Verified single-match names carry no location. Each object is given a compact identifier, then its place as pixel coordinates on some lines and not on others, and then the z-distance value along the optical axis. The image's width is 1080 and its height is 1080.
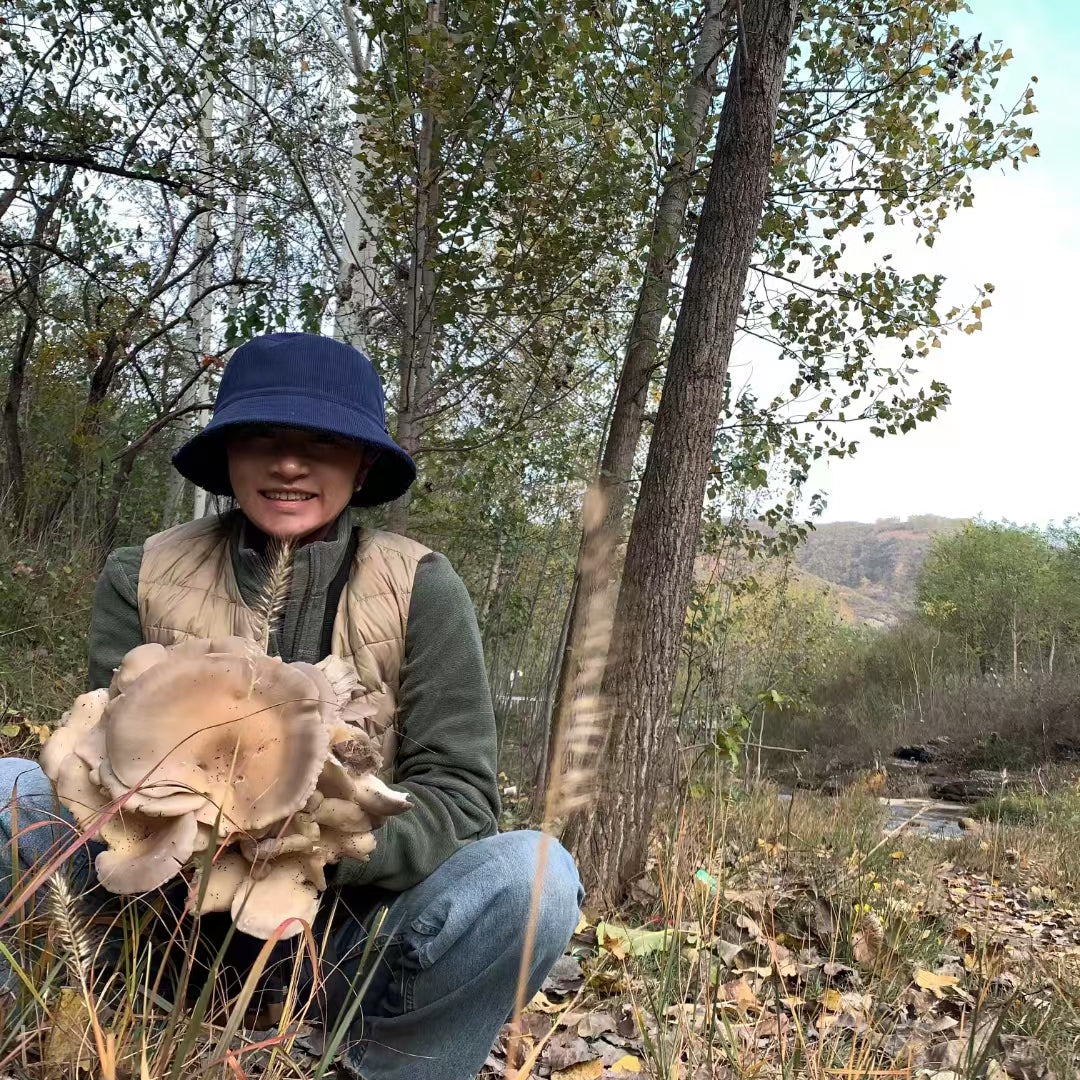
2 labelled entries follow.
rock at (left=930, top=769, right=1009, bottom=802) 10.97
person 1.50
